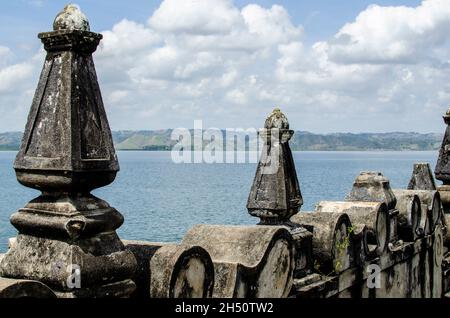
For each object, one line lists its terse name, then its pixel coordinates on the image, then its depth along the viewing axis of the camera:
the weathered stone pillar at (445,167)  13.87
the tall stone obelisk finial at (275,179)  7.90
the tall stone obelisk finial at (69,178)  4.66
